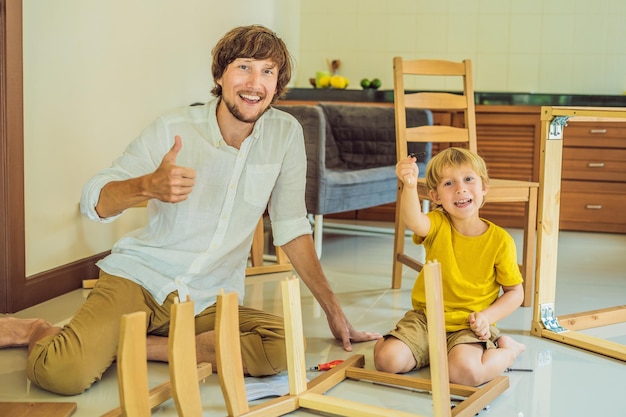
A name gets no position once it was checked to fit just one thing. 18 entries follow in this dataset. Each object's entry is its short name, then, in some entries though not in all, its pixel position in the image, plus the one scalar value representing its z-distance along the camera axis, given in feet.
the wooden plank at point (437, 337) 5.08
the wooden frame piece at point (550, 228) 8.35
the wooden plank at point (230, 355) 5.18
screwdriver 7.36
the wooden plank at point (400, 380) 6.66
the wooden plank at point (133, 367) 4.63
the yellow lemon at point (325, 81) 17.21
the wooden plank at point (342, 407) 5.94
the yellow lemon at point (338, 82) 17.06
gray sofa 11.82
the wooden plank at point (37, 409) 6.13
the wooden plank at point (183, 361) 4.83
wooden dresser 15.55
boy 7.30
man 6.86
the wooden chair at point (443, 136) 9.89
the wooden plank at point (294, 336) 5.62
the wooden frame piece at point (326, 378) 5.18
